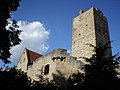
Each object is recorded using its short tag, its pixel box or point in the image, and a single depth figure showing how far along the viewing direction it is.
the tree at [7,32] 7.65
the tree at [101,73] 6.44
